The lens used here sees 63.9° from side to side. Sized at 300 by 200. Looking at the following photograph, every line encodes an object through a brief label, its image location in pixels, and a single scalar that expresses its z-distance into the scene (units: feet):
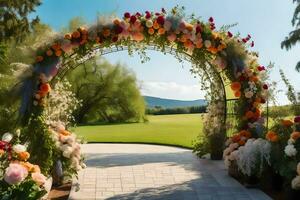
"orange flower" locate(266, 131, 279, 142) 11.05
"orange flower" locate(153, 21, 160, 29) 12.98
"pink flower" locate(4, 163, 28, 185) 7.30
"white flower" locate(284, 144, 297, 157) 9.68
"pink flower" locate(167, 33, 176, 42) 13.20
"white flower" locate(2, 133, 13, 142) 8.40
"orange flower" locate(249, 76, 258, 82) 13.36
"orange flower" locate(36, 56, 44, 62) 12.09
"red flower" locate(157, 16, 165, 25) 13.03
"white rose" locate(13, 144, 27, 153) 8.28
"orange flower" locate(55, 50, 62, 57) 12.28
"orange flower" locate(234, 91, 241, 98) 13.67
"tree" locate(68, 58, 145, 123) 53.10
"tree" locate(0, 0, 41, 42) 29.35
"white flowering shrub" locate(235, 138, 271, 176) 10.95
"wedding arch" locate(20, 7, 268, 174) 12.03
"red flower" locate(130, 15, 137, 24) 12.84
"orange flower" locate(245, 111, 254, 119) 13.38
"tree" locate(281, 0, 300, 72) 37.13
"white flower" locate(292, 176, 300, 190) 9.32
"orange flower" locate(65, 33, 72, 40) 12.40
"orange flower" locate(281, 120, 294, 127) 11.19
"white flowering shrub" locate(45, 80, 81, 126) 12.76
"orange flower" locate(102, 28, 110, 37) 12.73
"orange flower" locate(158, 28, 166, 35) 13.06
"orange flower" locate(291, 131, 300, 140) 9.93
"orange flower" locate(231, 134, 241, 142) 13.03
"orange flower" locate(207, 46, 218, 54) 13.42
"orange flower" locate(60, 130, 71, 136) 12.31
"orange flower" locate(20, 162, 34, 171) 8.11
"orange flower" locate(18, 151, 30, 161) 8.30
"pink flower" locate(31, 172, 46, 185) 7.82
